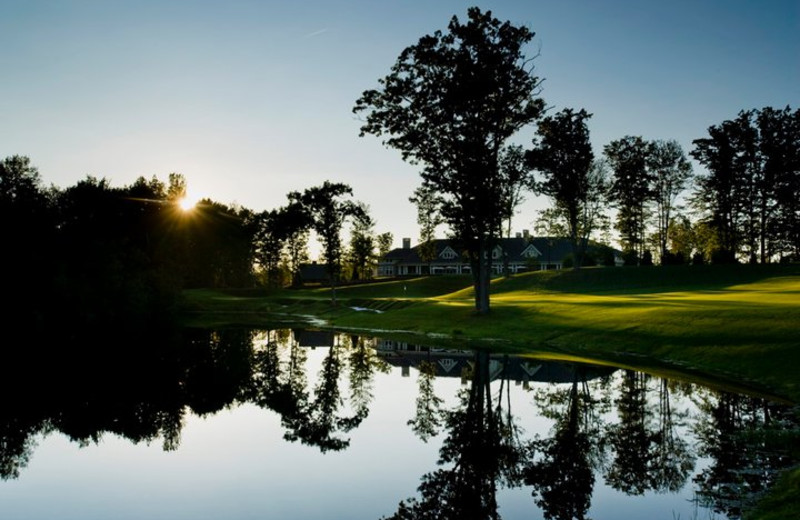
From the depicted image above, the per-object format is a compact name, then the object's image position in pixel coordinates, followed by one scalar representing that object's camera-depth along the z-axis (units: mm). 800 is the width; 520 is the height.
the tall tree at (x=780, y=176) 78688
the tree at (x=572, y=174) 48219
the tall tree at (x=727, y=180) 81375
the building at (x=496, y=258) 129000
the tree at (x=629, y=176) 84438
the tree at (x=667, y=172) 89125
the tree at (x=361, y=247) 151250
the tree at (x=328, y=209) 82062
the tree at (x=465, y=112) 43250
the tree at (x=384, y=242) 171250
